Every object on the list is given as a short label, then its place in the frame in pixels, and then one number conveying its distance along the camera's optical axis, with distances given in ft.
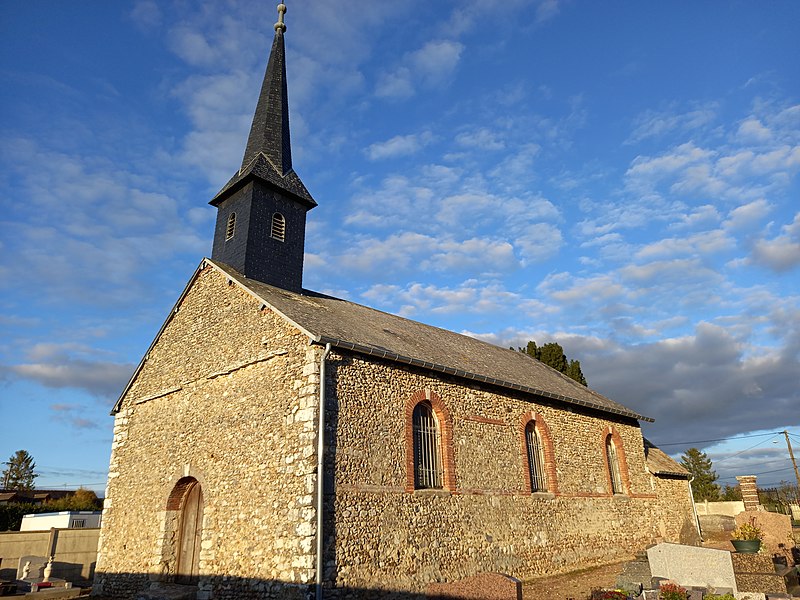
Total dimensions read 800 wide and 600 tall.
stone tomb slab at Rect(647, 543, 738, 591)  36.06
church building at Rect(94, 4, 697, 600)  35.24
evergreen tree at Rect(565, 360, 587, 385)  94.27
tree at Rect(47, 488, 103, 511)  116.37
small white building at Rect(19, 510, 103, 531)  77.51
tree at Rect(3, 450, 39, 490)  178.29
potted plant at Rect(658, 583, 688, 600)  33.35
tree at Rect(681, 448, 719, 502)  135.54
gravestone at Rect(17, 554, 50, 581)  57.72
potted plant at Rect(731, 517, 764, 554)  43.32
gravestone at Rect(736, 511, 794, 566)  50.72
